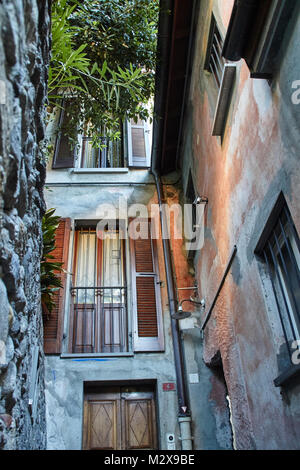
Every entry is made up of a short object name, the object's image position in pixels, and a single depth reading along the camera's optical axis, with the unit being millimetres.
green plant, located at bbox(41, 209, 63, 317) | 5914
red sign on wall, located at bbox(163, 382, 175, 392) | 5965
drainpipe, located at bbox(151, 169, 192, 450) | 5566
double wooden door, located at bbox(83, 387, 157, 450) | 5758
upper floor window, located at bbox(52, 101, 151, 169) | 8531
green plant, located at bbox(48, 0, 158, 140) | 6824
